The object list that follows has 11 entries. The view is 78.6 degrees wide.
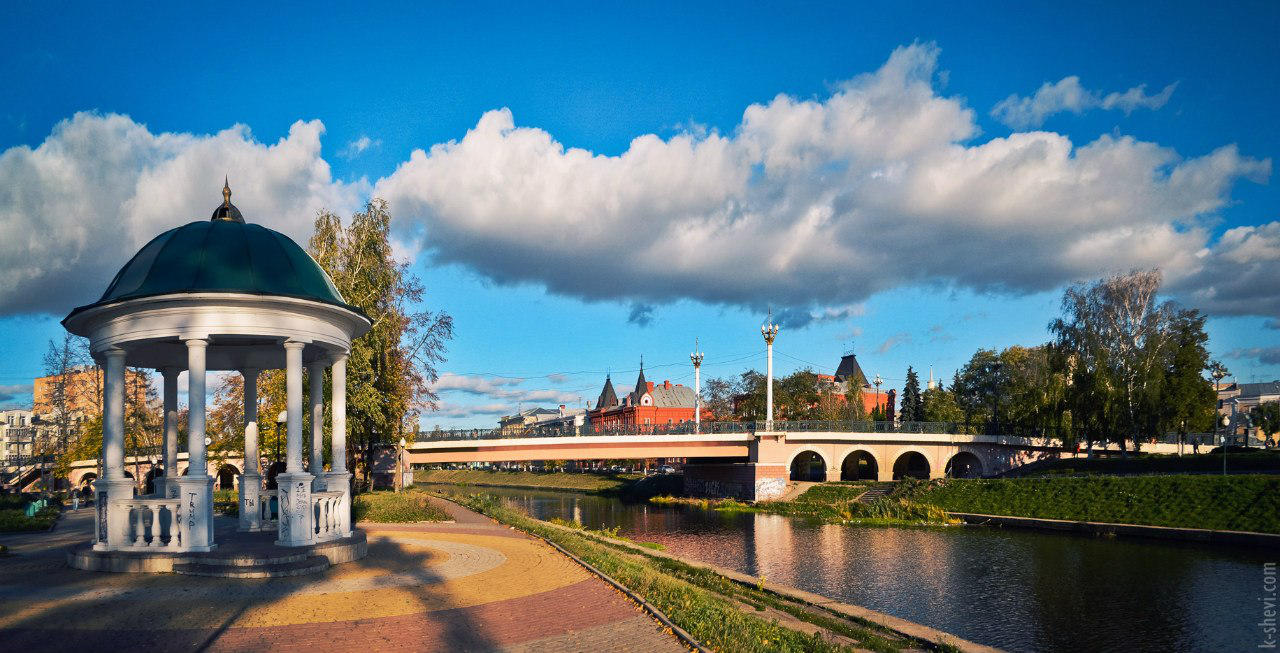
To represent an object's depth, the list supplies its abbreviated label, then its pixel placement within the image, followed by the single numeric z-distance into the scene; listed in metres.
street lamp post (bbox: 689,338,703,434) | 78.14
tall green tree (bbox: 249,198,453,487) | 37.59
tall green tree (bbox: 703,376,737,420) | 107.25
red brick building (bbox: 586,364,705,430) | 145.62
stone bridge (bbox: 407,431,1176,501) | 58.50
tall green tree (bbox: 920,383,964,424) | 95.12
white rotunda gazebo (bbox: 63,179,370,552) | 17.25
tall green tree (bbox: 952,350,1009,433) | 89.62
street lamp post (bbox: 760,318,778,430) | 67.31
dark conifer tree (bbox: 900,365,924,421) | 101.81
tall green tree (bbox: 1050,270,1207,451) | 53.81
